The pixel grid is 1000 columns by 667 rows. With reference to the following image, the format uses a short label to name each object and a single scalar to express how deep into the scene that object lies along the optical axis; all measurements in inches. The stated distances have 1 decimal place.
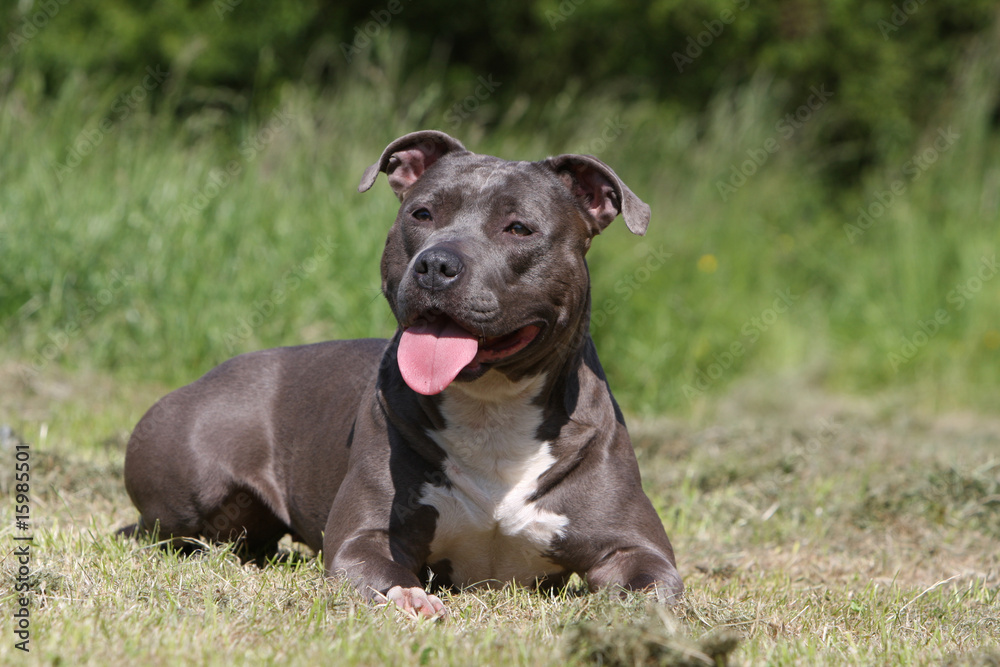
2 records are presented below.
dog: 266.1
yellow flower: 722.2
